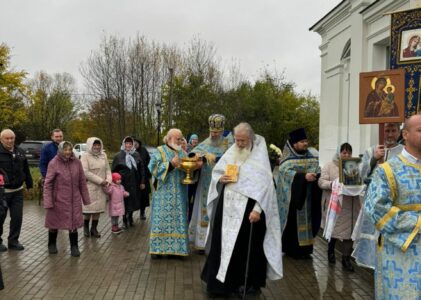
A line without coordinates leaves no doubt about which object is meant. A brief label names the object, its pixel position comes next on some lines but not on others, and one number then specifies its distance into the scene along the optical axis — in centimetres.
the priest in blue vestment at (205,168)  745
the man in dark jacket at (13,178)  768
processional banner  594
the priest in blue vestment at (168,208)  718
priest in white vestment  523
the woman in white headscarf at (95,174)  866
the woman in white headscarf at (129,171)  1001
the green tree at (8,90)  3588
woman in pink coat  725
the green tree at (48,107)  4819
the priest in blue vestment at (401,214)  331
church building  1262
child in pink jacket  928
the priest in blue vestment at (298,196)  723
